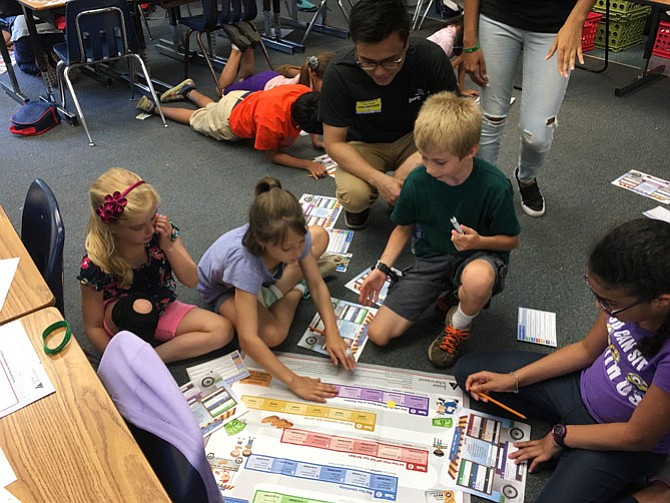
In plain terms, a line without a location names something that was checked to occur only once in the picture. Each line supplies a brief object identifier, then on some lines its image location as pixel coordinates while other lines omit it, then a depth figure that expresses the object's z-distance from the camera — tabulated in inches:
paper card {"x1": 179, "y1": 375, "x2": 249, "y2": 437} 65.0
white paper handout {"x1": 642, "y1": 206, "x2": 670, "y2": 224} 97.7
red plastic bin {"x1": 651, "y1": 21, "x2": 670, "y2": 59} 152.3
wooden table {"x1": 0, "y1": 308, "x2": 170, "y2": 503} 31.6
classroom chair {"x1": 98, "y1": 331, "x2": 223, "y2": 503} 32.1
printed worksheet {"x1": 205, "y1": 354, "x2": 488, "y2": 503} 57.5
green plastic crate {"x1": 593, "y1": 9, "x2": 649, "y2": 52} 165.3
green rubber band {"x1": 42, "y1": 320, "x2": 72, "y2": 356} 40.1
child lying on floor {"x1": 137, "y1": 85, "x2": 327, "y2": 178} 110.7
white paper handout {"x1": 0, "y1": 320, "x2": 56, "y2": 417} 37.3
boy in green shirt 63.5
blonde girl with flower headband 60.7
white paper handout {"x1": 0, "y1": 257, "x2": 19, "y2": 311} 45.5
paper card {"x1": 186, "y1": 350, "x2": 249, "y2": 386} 70.7
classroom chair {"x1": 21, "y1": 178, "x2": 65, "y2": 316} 52.4
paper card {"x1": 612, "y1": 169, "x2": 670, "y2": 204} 104.5
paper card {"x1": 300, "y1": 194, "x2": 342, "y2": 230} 101.1
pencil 62.9
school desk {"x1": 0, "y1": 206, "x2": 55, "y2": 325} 44.0
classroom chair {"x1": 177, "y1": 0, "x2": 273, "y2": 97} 148.9
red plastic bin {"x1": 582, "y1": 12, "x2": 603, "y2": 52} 164.4
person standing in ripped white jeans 78.4
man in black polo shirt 85.0
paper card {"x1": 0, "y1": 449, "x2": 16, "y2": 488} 32.7
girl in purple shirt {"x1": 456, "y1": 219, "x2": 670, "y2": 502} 43.2
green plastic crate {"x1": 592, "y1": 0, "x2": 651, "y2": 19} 162.4
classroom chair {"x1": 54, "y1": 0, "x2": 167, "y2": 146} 121.4
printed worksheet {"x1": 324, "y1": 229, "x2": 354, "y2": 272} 90.8
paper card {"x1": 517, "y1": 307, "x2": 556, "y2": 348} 75.6
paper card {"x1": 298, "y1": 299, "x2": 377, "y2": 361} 75.5
